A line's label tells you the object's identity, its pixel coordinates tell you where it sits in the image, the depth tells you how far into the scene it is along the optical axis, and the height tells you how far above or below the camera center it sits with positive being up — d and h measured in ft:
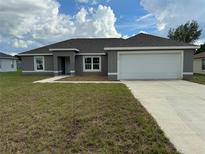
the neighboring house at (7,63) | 82.94 +3.59
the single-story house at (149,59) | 38.76 +2.61
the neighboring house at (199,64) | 64.36 +2.03
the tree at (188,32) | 107.90 +27.73
